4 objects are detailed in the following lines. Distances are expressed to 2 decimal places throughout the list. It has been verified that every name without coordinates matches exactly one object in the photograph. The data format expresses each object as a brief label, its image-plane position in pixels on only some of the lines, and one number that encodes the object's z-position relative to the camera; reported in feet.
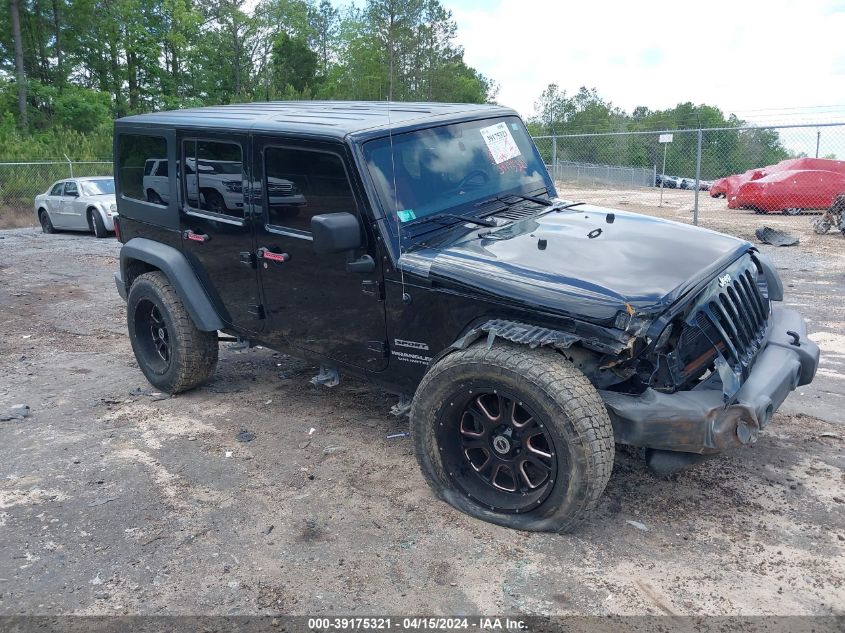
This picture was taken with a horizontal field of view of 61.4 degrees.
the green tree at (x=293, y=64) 128.77
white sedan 51.42
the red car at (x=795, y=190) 54.03
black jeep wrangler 10.43
